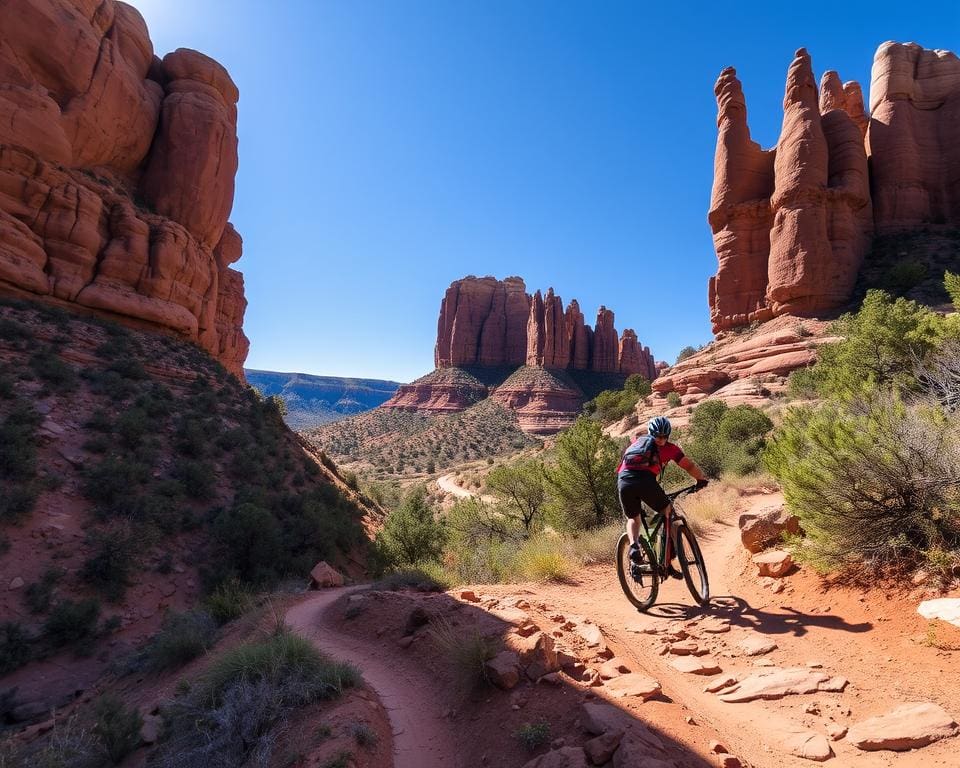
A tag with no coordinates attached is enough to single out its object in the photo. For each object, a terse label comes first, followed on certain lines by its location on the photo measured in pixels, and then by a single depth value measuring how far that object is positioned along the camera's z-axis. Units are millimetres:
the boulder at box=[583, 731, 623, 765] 2543
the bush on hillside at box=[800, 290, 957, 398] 13133
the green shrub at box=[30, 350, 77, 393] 13883
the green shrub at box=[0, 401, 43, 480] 10719
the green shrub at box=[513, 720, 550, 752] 2896
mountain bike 5098
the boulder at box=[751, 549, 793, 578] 5480
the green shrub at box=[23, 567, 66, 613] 8688
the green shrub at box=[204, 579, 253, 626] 7772
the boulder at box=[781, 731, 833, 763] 2678
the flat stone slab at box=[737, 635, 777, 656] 4035
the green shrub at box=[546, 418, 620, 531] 10852
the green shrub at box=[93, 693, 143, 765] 4074
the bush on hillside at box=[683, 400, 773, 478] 13375
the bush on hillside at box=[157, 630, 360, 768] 3463
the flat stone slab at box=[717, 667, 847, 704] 3340
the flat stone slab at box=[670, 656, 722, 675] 3863
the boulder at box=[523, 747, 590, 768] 2526
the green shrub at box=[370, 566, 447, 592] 7102
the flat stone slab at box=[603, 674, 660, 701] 3207
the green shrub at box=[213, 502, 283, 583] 12138
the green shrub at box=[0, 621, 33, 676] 7648
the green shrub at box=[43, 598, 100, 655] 8359
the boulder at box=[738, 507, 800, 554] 5992
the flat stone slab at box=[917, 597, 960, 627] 3596
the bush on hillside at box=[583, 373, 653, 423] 37500
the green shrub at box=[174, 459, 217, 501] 13617
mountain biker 5070
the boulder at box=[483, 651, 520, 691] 3542
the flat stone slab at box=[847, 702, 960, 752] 2600
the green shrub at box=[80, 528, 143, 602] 9734
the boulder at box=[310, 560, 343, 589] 9164
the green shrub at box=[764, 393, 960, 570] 4453
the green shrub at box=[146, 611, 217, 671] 6344
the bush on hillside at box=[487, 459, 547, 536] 14875
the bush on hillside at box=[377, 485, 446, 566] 14125
